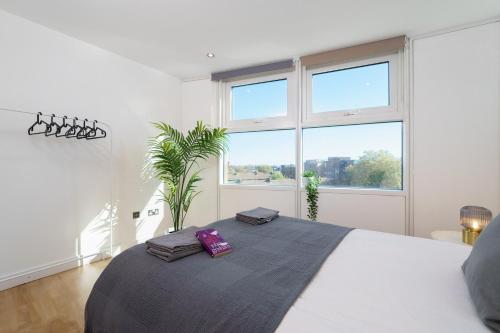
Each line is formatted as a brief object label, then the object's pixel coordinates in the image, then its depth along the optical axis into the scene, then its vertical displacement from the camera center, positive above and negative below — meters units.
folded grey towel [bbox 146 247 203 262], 1.21 -0.46
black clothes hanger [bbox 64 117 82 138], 2.42 +0.35
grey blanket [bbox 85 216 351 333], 0.84 -0.49
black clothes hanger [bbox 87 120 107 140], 2.60 +0.35
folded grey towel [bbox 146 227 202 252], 1.24 -0.41
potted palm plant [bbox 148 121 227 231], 3.01 +0.15
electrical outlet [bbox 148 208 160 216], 3.38 -0.66
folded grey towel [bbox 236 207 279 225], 1.92 -0.42
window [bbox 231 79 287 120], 3.30 +0.91
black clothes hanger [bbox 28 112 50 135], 2.17 +0.37
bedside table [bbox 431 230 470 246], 1.90 -0.57
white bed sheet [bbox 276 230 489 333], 0.76 -0.49
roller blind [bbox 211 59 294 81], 3.10 +1.25
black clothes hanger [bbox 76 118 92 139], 2.50 +0.36
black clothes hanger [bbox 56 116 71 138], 2.32 +0.37
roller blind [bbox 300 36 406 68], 2.57 +1.26
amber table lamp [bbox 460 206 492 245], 1.69 -0.39
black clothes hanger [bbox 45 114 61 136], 2.25 +0.35
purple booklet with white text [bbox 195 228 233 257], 1.28 -0.43
